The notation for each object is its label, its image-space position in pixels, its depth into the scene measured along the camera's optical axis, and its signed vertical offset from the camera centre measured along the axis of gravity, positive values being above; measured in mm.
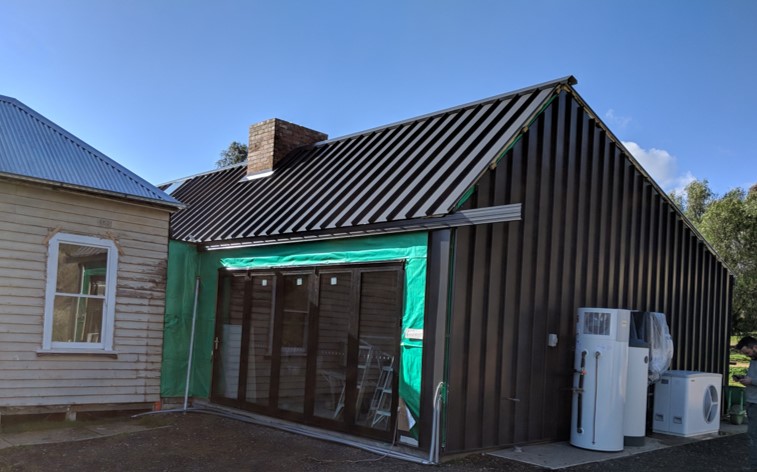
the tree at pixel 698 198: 39625 +6600
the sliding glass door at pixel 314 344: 8227 -889
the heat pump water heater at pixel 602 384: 8336 -1108
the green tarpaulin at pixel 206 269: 8414 +127
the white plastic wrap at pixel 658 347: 9492 -662
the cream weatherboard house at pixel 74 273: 9008 -54
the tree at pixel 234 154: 42156 +8275
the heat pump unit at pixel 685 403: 9742 -1536
